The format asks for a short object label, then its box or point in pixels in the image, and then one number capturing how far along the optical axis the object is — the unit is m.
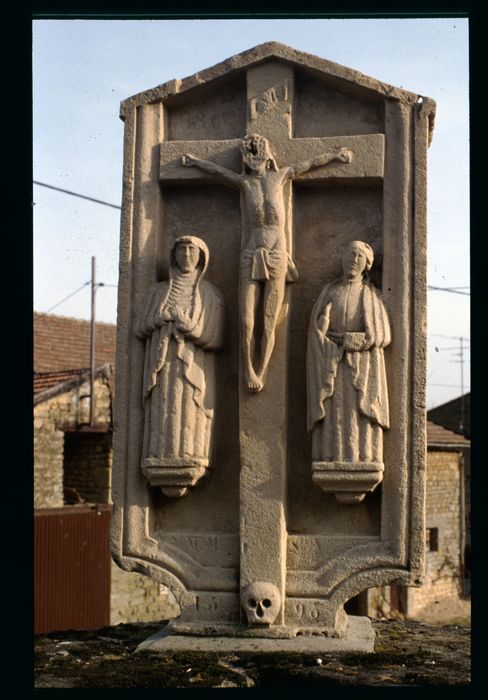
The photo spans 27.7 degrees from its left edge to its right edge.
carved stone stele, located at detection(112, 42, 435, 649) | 6.80
